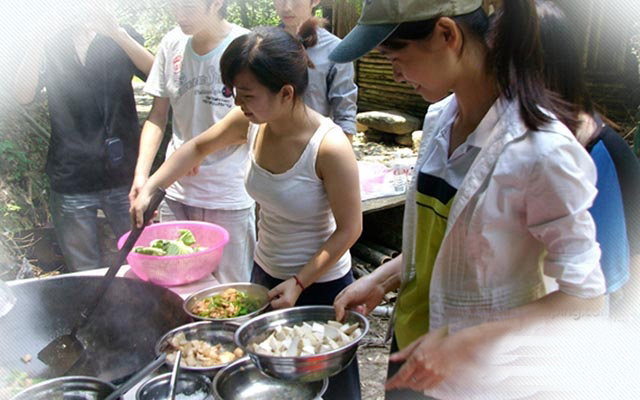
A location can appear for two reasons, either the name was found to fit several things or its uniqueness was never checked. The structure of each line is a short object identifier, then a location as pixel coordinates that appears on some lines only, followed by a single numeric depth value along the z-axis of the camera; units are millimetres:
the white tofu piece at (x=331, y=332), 1333
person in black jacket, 2744
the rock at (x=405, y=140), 7391
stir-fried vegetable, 1640
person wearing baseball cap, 937
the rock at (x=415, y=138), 6498
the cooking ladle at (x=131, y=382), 1092
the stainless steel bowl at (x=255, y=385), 1286
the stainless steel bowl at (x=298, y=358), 1194
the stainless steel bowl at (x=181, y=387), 1244
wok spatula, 1587
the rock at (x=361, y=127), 7988
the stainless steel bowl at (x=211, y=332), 1501
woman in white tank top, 1836
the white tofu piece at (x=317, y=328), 1361
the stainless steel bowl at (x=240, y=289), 1685
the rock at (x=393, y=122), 7293
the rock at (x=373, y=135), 7801
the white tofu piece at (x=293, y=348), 1250
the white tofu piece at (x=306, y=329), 1350
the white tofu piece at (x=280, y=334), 1351
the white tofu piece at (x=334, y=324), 1403
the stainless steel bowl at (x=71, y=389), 1143
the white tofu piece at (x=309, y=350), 1250
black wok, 1573
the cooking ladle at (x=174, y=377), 1147
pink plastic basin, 1866
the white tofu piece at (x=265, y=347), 1276
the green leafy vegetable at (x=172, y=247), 1914
